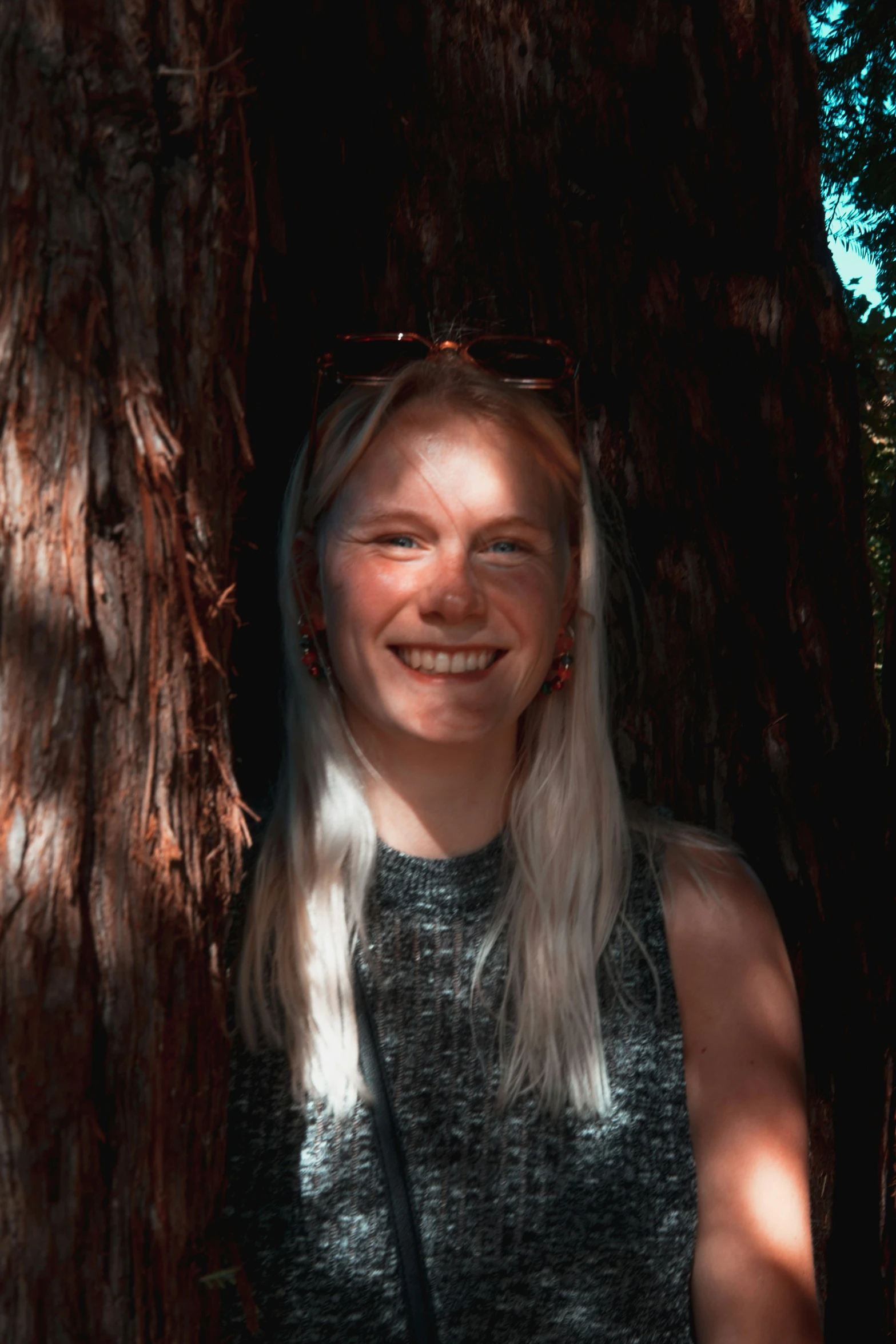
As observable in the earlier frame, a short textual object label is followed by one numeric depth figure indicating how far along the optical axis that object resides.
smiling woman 1.09
